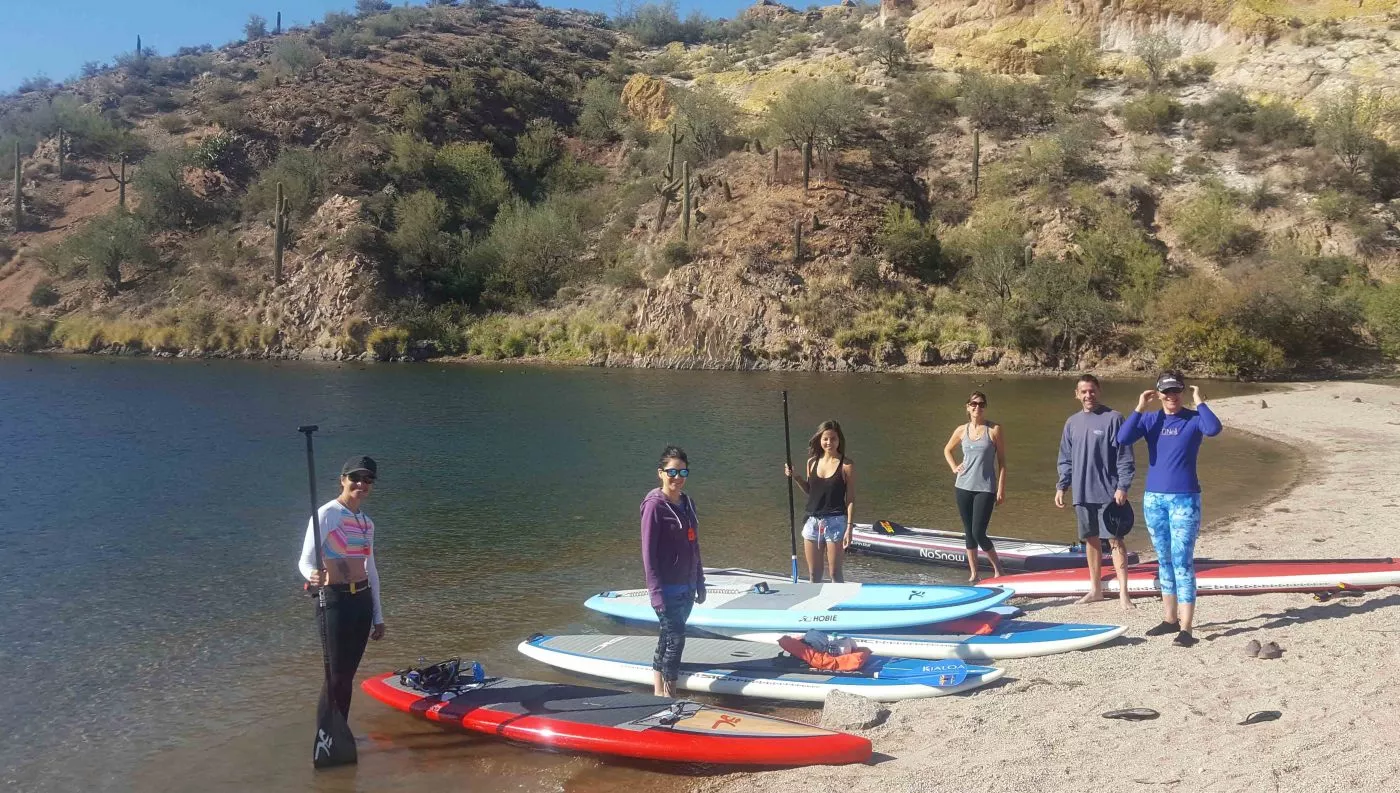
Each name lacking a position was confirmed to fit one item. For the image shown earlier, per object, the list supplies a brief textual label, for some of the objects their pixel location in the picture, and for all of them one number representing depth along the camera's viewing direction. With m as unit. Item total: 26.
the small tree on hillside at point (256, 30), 97.69
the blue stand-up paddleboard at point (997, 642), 6.98
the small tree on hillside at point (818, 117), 52.78
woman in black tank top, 8.37
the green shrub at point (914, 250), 45.88
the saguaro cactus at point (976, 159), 51.31
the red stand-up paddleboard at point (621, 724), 5.62
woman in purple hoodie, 6.10
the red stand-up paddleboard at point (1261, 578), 8.05
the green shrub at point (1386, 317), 35.47
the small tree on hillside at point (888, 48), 68.56
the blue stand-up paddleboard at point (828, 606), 7.48
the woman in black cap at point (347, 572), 5.60
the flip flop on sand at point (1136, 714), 5.56
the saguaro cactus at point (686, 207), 49.00
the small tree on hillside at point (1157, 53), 57.78
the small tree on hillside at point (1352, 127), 45.69
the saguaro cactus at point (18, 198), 58.79
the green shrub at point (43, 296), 51.38
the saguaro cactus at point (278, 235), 49.51
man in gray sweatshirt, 7.66
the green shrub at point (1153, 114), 52.88
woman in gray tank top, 8.63
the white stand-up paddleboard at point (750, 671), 6.50
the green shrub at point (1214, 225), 43.41
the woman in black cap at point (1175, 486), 6.48
